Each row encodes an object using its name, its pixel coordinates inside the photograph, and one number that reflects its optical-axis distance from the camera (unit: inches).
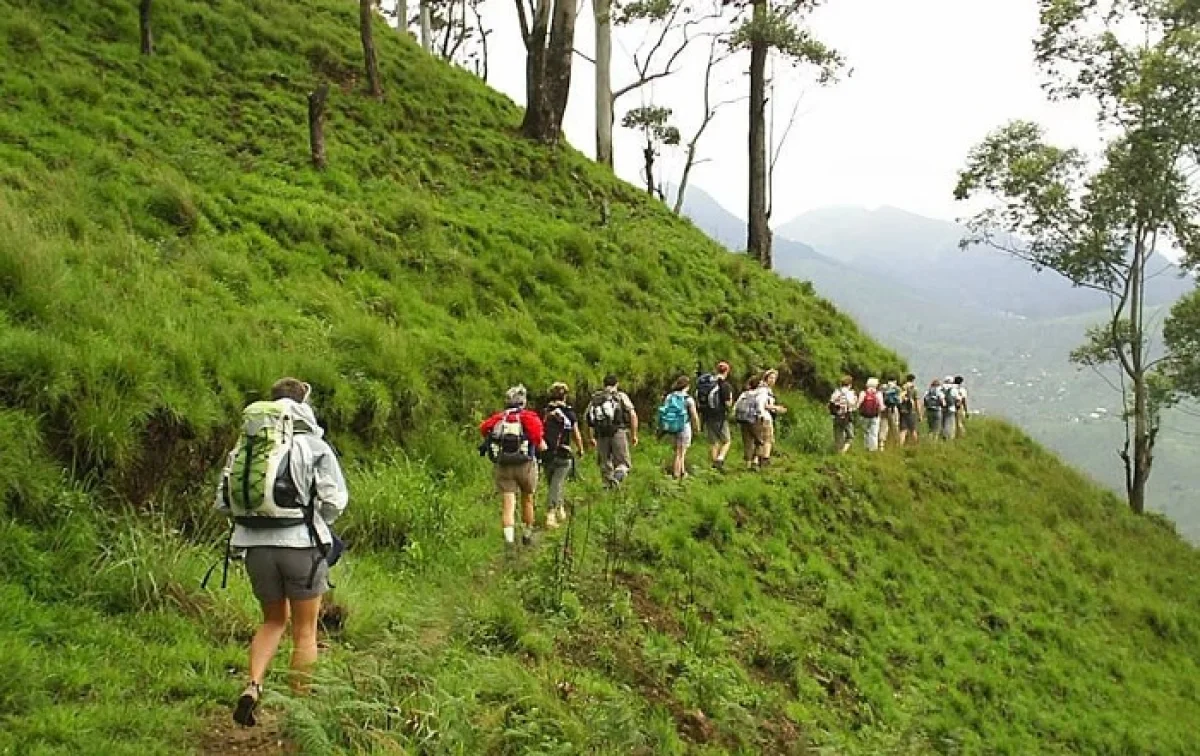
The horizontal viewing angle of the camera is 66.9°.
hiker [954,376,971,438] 824.9
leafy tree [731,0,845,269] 829.2
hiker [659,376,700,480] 480.7
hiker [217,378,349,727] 187.8
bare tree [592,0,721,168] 920.9
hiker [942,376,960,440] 804.6
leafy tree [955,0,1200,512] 854.5
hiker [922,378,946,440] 800.9
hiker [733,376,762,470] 538.0
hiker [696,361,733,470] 524.4
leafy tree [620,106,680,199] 1264.8
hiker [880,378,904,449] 723.4
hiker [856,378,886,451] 658.8
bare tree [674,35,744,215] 1334.9
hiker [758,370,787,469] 538.6
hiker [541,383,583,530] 387.9
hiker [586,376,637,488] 442.0
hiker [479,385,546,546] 357.1
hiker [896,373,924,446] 751.1
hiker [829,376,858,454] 626.2
